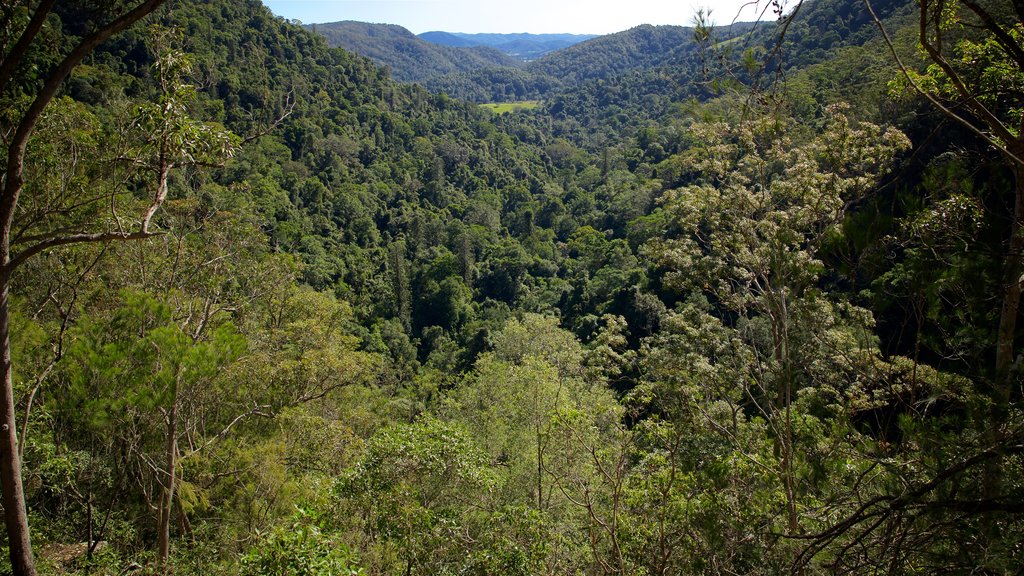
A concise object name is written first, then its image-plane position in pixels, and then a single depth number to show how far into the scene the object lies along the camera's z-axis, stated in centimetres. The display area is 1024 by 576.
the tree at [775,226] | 600
